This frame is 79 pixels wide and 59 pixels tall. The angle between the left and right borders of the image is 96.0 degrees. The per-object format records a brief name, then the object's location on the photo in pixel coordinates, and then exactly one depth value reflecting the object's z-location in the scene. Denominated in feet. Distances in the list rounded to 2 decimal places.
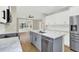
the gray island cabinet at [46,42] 5.60
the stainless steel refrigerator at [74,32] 5.84
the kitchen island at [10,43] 4.47
